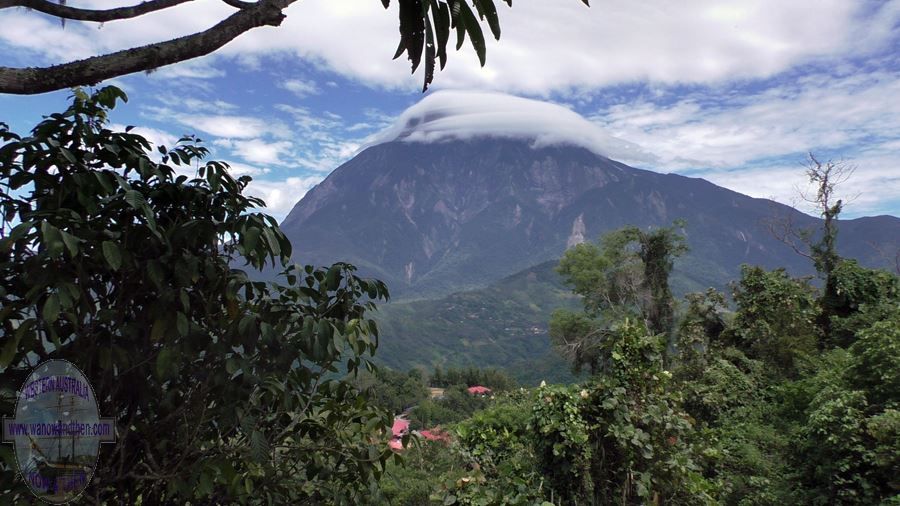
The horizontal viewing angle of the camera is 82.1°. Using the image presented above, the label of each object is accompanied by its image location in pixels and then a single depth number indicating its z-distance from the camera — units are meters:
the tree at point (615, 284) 23.25
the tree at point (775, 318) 11.29
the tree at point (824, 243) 12.91
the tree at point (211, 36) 1.60
